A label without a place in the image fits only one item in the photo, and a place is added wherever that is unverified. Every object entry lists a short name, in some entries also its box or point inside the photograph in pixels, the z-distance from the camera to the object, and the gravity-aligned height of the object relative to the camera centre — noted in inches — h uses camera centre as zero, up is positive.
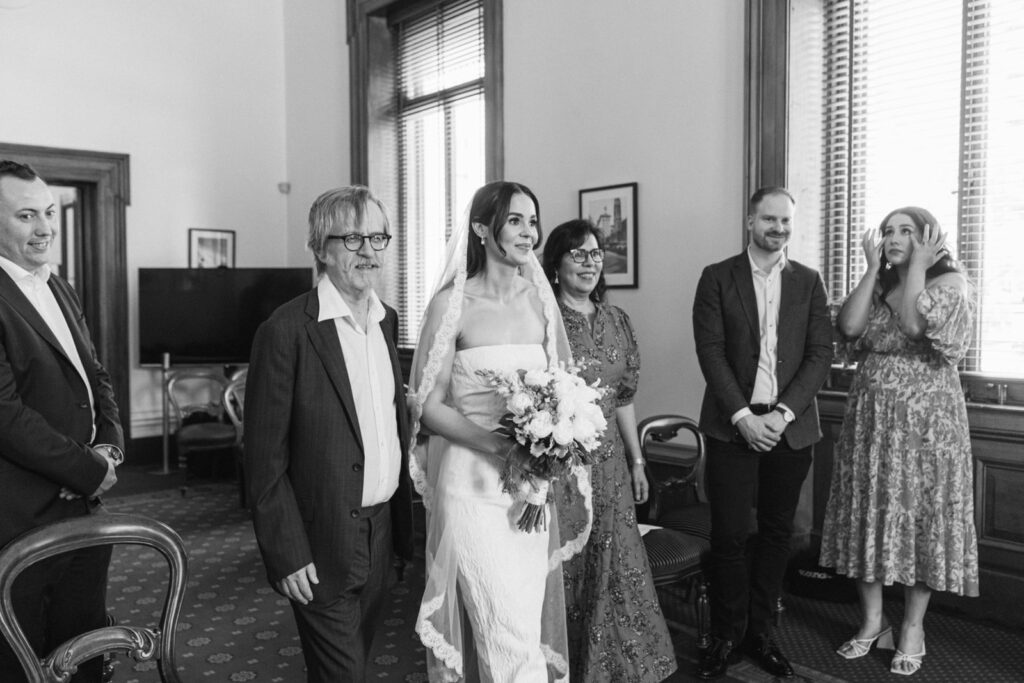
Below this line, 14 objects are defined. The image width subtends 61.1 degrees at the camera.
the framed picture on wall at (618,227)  200.2 +19.6
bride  89.7 -16.1
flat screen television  298.0 -0.7
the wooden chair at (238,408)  252.1 -29.9
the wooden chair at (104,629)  65.8 -22.6
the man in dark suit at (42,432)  96.9 -13.9
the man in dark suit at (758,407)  132.0 -14.8
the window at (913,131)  154.6 +34.4
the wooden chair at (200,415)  270.8 -35.8
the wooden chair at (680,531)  131.4 -36.0
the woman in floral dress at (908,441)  130.6 -20.3
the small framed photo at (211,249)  321.1 +23.6
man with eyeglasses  80.1 -12.6
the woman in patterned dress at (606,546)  119.4 -32.9
